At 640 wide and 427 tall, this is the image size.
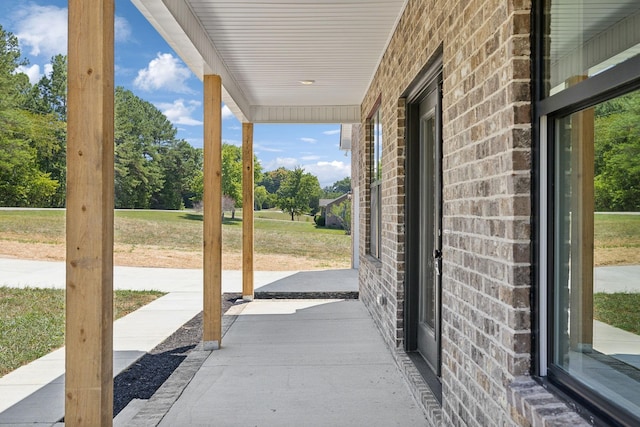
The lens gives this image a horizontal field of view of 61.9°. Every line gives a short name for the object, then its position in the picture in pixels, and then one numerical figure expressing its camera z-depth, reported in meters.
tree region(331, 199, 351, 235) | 26.00
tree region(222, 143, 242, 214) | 31.17
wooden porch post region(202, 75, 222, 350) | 5.25
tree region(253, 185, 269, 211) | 36.69
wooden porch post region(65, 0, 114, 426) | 2.42
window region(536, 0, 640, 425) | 1.52
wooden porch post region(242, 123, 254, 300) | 8.15
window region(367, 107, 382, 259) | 6.71
